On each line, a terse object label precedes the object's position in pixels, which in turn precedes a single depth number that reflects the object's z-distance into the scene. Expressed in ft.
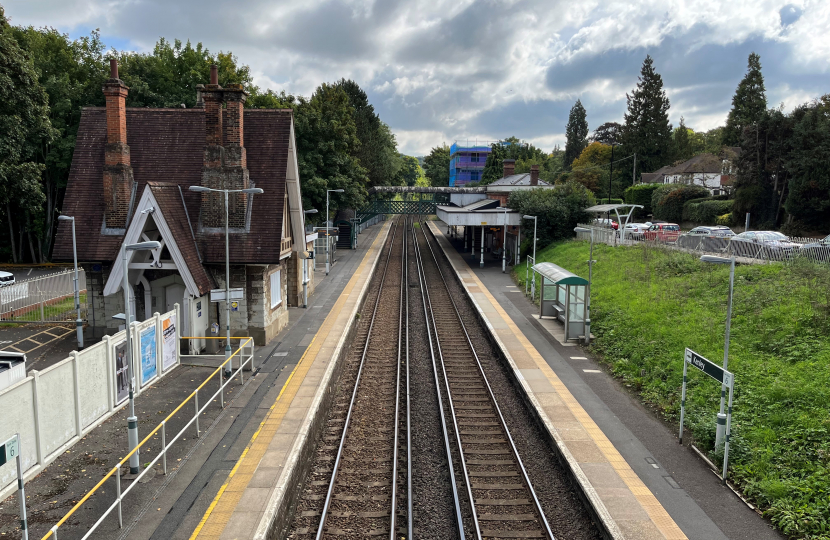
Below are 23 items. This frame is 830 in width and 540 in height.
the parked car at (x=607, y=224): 147.33
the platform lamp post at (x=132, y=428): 34.94
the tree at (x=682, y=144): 273.62
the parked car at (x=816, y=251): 72.38
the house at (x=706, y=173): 188.87
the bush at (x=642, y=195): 195.11
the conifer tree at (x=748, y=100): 191.93
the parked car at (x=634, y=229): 118.17
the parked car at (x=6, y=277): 99.09
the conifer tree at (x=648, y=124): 233.35
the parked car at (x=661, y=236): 108.88
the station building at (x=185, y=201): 65.46
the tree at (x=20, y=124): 97.66
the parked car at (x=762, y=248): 76.69
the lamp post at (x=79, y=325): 63.35
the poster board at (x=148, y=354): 50.14
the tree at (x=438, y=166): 466.70
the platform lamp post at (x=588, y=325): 70.78
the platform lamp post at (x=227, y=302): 55.77
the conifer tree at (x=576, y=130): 362.74
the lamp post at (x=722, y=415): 37.52
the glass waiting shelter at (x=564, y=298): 71.20
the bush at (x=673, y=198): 171.83
